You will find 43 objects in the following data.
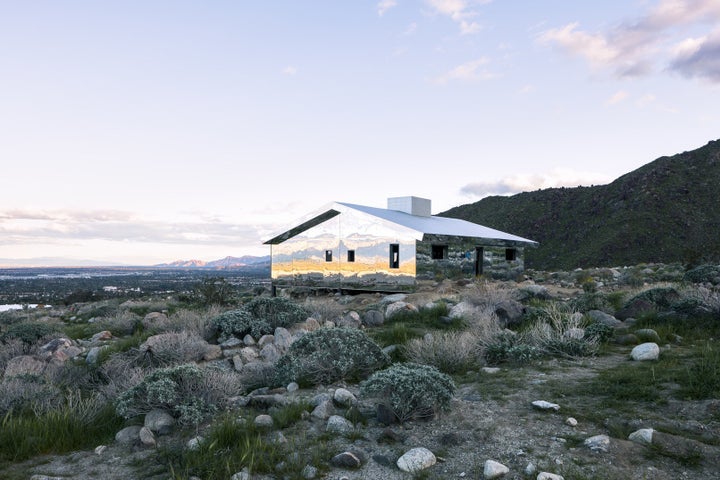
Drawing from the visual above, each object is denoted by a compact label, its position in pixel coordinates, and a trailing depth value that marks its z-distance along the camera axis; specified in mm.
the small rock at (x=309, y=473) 4074
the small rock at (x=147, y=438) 4922
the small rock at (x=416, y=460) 4156
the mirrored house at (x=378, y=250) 20172
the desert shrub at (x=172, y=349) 8164
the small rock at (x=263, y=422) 5027
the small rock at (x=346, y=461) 4242
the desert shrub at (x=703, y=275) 16861
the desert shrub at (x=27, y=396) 5828
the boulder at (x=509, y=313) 10375
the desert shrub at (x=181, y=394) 5470
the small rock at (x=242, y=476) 3998
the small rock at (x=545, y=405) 5262
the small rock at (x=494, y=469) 3967
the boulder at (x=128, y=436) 5043
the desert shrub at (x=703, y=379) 5375
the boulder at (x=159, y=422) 5250
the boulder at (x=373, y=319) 11719
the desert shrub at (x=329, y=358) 6855
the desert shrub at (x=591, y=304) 11625
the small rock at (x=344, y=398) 5738
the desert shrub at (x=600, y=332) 8602
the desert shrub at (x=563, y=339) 7773
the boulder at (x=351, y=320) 11297
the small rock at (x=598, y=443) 4293
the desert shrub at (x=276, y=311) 11344
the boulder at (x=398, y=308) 12173
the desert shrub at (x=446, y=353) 7316
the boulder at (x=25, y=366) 7430
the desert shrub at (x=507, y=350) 7547
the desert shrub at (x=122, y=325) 12602
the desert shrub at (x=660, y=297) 11073
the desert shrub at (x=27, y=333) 11352
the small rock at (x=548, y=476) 3785
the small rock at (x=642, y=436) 4375
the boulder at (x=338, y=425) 4961
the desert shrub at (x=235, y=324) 10617
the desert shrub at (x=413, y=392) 5227
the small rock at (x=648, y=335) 8484
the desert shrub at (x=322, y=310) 12484
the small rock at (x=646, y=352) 7176
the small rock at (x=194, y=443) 4539
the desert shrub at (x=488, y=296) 11969
